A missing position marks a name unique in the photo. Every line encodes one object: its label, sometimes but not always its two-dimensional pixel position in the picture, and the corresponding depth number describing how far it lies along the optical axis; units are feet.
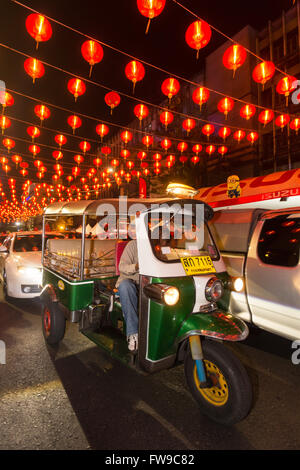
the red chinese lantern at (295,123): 34.94
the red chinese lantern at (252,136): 39.64
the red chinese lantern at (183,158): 51.04
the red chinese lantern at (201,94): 28.84
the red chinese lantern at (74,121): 33.58
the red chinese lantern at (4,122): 32.42
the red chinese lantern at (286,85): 28.58
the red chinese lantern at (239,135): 40.27
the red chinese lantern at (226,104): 31.53
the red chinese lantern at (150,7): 16.92
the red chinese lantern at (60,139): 39.88
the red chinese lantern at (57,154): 47.29
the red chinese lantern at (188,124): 36.91
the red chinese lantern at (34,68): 21.85
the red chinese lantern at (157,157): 50.94
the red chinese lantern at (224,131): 38.22
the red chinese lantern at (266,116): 32.81
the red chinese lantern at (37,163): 54.14
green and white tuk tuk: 7.63
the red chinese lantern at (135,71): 23.15
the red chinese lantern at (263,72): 24.62
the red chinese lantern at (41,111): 30.81
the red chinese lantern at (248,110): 31.71
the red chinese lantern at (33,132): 36.73
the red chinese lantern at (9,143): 40.00
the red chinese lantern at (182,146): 44.99
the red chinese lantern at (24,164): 56.03
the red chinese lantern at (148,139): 42.60
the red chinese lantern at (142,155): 48.72
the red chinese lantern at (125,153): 47.97
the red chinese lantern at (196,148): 46.57
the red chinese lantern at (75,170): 57.56
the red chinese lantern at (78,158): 50.78
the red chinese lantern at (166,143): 44.43
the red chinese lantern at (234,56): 21.99
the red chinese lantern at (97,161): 55.48
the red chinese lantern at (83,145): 44.86
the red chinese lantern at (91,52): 20.39
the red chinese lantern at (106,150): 45.16
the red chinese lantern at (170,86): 26.61
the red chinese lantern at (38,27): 17.92
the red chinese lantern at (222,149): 46.84
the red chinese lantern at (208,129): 39.12
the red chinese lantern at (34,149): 44.37
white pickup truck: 11.09
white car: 18.22
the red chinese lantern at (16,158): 49.65
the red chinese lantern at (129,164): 56.81
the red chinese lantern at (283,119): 34.68
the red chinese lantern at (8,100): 28.21
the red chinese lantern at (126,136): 39.75
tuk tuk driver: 9.25
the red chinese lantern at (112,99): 30.63
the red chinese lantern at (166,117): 33.81
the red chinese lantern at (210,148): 46.37
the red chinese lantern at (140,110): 31.24
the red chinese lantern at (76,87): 25.49
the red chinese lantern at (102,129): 36.39
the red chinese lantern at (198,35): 19.07
